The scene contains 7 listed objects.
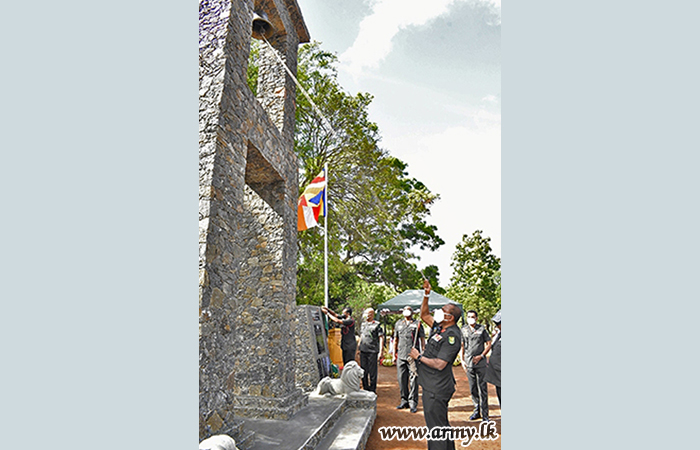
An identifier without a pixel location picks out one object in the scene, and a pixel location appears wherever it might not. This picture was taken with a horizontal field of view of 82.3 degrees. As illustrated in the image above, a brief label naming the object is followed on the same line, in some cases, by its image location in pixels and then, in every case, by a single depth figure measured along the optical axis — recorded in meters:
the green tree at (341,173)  12.66
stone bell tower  3.53
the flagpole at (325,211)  8.25
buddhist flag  8.32
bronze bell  5.62
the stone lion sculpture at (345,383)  6.49
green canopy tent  10.62
